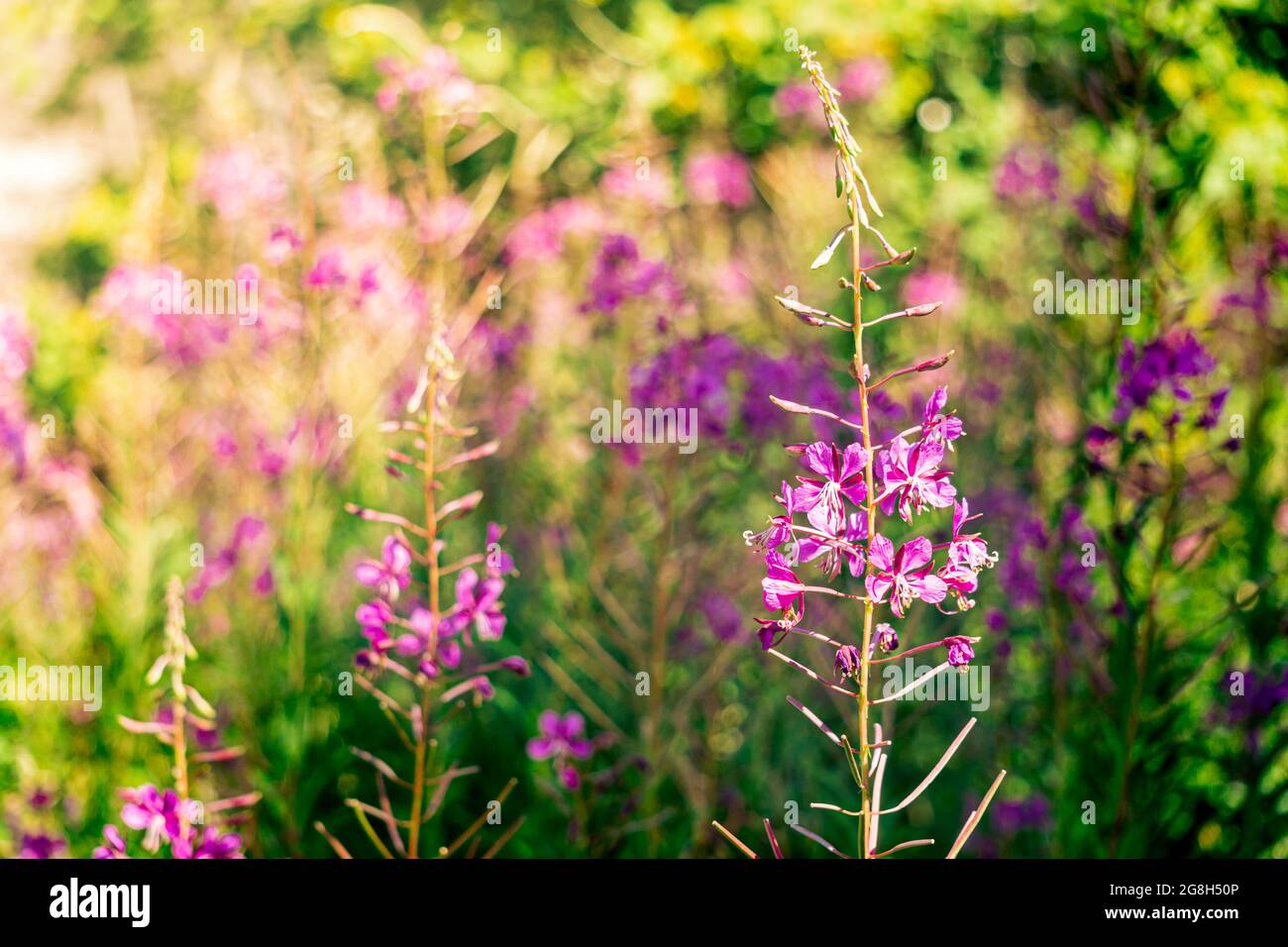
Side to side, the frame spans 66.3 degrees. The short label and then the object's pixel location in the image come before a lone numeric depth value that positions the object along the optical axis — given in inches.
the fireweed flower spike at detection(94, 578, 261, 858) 61.7
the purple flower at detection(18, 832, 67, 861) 88.8
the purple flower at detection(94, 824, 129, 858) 65.0
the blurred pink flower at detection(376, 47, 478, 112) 94.3
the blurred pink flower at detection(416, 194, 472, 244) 98.0
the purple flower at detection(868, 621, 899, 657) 43.4
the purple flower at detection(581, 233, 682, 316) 94.7
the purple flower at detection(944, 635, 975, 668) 42.7
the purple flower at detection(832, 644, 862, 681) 42.7
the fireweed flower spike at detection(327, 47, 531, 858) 61.6
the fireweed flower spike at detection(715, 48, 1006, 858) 42.0
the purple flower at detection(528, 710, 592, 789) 84.7
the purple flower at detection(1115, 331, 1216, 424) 74.9
